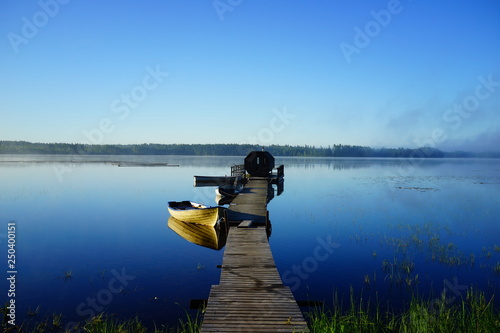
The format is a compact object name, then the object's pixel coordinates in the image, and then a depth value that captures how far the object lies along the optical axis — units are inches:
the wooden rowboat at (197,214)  733.3
